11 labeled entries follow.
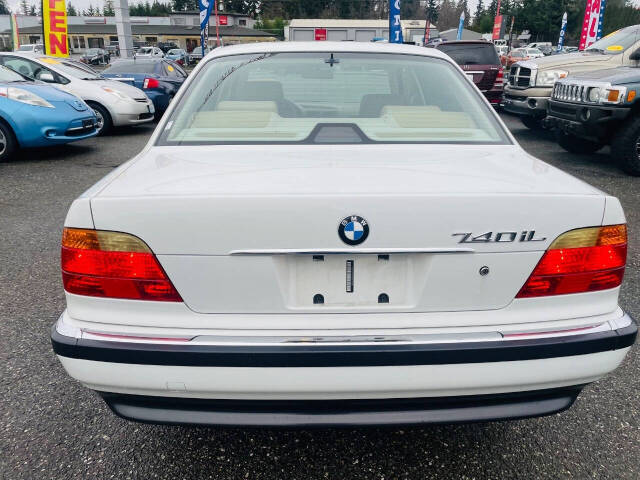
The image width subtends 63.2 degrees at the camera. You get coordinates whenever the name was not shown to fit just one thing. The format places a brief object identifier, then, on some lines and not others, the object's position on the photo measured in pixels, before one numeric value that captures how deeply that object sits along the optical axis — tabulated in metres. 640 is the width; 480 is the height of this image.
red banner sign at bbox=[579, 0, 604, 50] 16.92
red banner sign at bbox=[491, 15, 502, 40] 42.06
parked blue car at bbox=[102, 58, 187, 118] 11.56
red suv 12.06
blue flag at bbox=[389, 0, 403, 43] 16.55
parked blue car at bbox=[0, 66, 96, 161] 6.96
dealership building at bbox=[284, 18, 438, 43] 57.75
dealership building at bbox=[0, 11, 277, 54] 75.81
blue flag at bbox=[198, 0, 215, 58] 18.91
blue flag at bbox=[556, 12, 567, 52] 40.34
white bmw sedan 1.50
